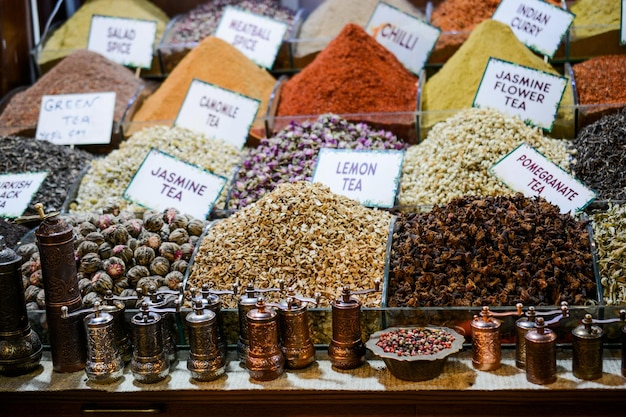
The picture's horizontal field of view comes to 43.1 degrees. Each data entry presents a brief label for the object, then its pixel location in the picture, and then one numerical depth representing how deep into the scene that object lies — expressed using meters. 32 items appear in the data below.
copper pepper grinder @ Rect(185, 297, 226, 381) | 1.96
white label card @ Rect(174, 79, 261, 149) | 3.25
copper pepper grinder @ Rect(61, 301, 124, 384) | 1.99
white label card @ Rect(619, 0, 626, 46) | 3.28
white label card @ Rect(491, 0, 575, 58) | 3.40
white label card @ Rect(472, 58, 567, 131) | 2.97
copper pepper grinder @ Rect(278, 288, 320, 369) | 1.97
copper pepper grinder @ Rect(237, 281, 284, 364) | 2.01
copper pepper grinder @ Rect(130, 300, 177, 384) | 1.97
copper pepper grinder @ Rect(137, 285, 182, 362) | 2.05
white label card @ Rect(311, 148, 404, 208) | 2.62
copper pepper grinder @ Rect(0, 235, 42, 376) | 2.06
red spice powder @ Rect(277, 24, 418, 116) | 3.26
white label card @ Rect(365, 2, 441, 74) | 3.56
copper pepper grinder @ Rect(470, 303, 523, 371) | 1.89
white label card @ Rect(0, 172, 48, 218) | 2.79
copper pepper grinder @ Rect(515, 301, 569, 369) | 1.88
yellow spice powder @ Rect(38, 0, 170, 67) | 3.95
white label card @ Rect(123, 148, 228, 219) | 2.69
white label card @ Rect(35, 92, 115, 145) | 3.37
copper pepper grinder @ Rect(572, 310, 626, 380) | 1.83
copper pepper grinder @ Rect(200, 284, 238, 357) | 2.04
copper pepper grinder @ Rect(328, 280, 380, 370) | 1.95
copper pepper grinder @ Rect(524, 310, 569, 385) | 1.83
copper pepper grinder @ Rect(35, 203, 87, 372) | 1.99
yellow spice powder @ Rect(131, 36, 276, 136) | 3.44
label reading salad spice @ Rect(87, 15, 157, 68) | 3.86
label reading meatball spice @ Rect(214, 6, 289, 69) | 3.76
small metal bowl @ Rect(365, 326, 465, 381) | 1.85
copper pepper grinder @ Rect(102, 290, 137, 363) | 2.07
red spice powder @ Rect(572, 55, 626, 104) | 3.06
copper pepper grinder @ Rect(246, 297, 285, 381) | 1.94
